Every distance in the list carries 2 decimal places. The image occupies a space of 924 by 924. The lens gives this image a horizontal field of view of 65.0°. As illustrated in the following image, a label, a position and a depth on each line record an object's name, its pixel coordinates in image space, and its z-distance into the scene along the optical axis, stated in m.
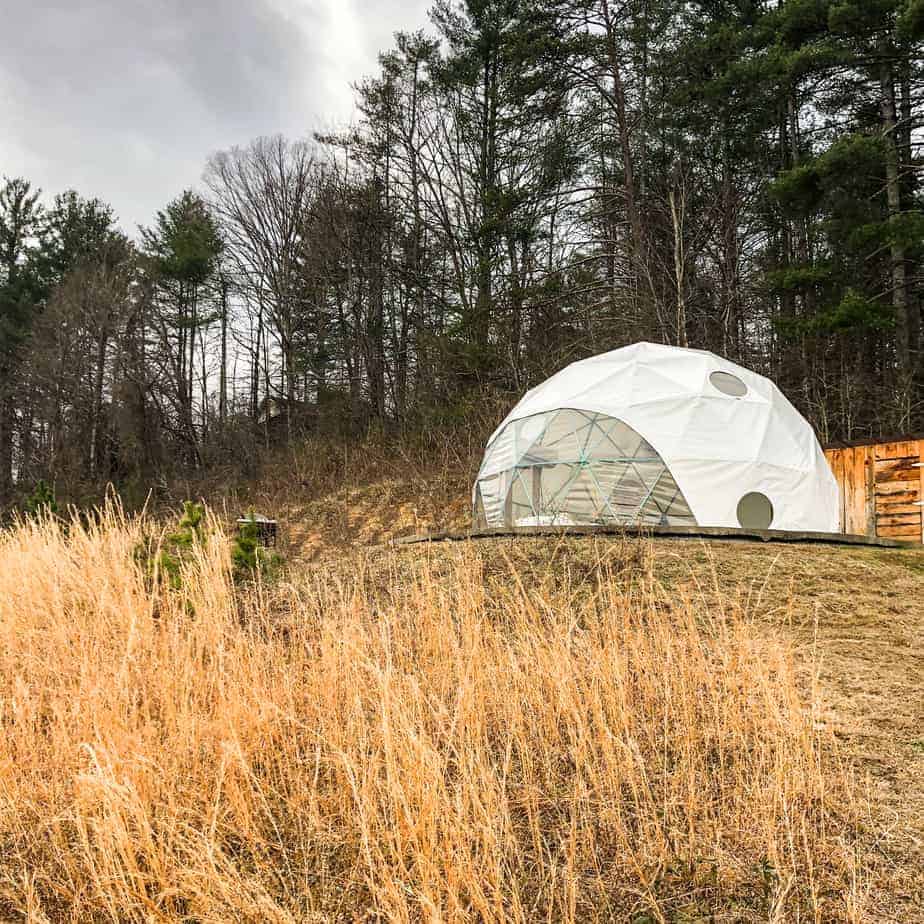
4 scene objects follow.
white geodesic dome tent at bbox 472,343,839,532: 9.71
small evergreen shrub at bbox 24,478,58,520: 12.14
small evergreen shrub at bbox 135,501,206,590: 5.60
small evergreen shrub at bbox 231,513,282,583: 6.24
